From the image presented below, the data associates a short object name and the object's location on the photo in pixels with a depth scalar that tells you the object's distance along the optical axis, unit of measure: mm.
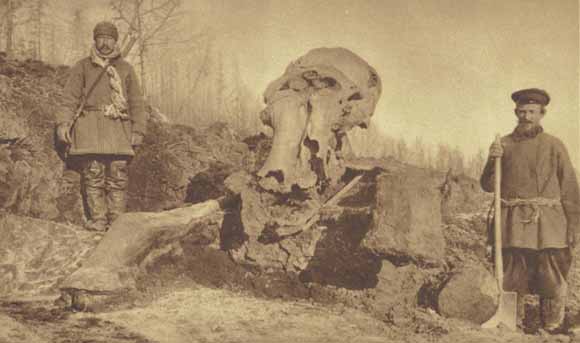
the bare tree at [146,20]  5281
